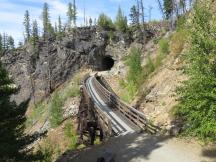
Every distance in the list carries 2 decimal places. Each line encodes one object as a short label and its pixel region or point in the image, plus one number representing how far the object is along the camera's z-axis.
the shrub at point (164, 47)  25.07
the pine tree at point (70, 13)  73.12
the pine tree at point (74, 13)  72.49
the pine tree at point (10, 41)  104.21
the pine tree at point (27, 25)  78.14
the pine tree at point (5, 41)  93.74
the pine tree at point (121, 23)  57.66
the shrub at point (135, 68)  26.39
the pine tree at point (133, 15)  65.37
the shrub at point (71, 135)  19.66
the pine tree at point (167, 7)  61.72
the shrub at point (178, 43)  21.48
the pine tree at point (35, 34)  60.88
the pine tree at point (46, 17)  66.26
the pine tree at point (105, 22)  60.16
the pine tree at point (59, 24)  79.31
